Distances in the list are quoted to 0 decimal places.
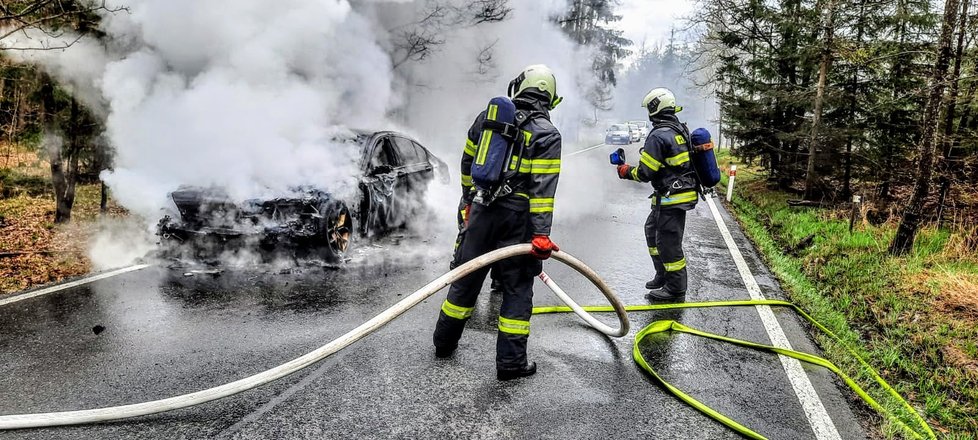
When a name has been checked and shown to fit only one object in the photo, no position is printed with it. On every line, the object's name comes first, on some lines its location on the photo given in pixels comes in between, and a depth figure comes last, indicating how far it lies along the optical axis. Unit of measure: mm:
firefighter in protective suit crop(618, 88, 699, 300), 5031
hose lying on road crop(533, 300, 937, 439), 2994
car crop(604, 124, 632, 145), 34534
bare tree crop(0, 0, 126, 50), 7289
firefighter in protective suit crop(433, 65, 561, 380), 3328
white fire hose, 2605
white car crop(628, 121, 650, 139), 39344
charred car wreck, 5203
